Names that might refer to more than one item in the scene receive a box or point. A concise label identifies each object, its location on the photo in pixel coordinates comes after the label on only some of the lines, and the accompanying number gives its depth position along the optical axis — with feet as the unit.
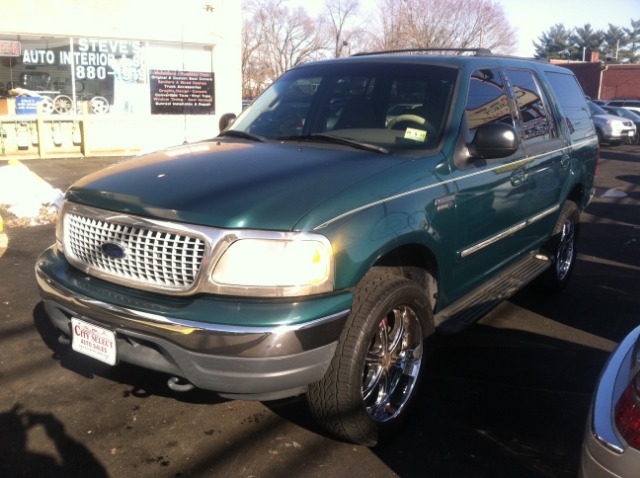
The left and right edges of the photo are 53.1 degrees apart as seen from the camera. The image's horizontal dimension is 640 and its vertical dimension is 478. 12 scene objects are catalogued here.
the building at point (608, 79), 152.66
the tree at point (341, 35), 131.85
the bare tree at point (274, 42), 143.13
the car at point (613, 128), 73.67
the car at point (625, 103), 91.92
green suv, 8.93
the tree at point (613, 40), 255.91
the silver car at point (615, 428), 6.77
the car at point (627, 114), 79.20
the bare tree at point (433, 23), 118.32
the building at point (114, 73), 42.57
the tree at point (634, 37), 253.85
